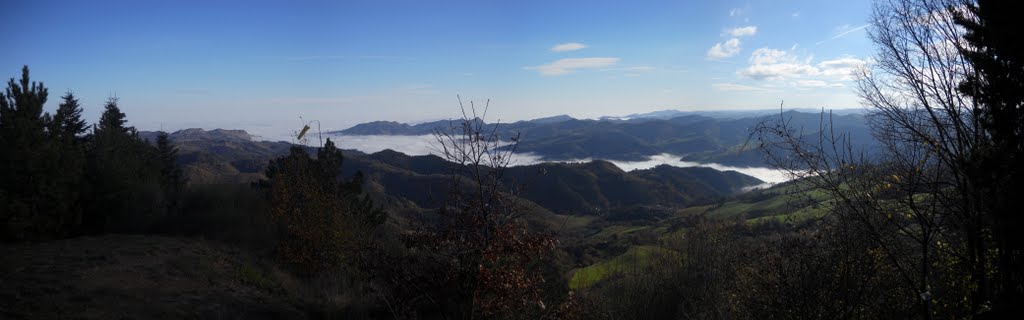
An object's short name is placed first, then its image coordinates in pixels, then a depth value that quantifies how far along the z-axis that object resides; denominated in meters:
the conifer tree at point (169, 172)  20.61
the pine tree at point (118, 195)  16.64
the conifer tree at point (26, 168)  13.33
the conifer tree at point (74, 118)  35.34
